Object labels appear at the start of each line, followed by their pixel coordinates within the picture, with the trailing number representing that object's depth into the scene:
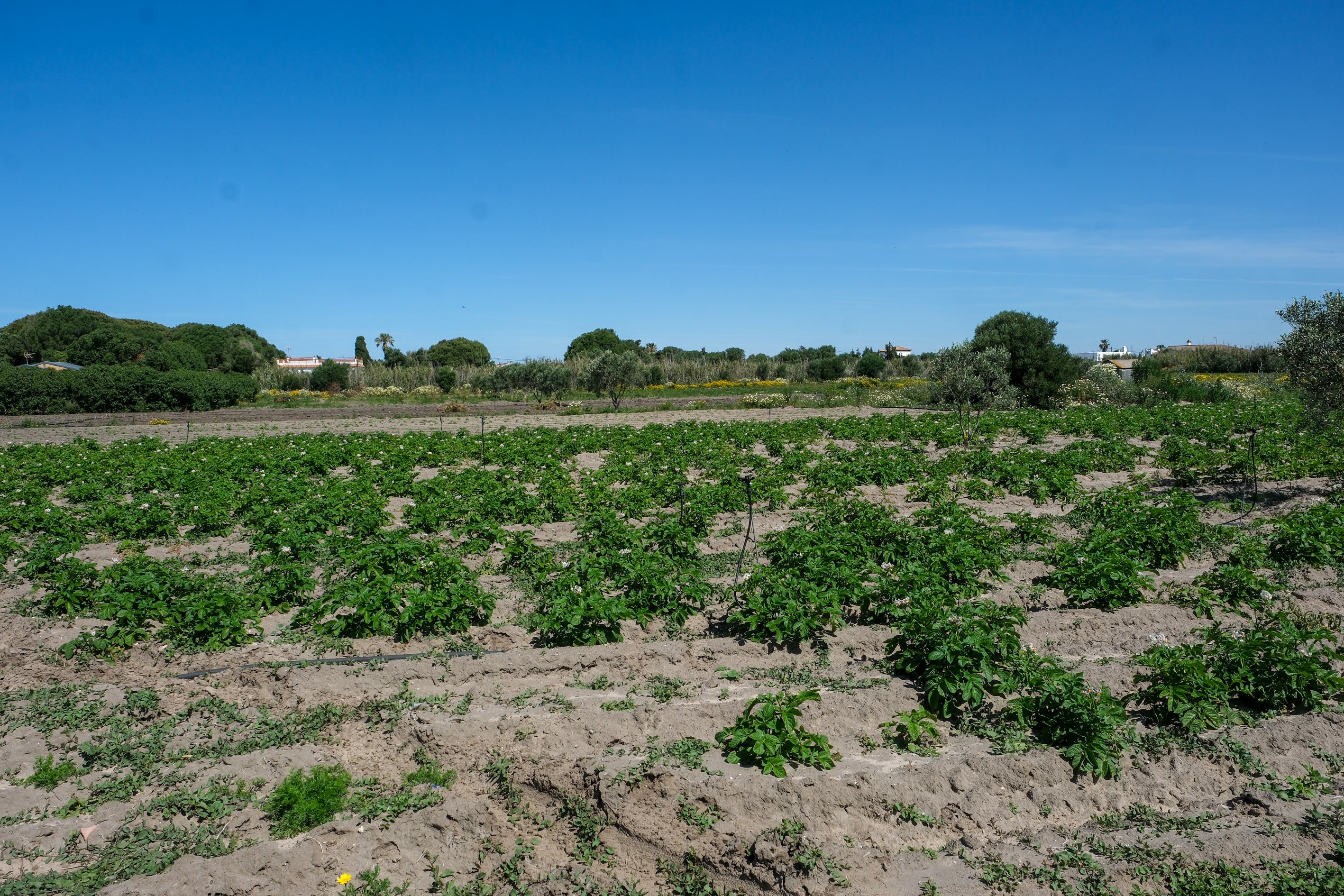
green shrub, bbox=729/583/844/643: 7.14
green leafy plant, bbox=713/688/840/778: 5.08
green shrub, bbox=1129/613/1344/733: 5.46
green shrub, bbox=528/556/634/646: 7.45
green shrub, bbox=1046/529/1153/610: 7.96
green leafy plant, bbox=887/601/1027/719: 5.79
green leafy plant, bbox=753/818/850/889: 4.28
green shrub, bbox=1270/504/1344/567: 9.19
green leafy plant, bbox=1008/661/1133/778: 5.02
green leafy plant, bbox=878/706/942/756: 5.39
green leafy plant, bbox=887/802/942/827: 4.72
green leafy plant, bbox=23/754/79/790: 5.36
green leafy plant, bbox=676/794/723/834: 4.71
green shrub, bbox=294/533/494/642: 7.87
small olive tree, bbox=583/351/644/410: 51.50
